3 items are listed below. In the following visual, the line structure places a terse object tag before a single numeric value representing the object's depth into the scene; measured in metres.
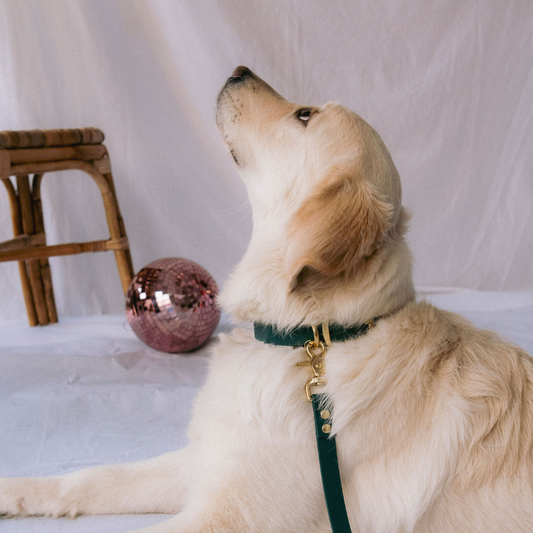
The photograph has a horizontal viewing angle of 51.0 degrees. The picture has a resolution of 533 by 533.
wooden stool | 2.79
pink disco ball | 2.82
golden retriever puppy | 1.26
